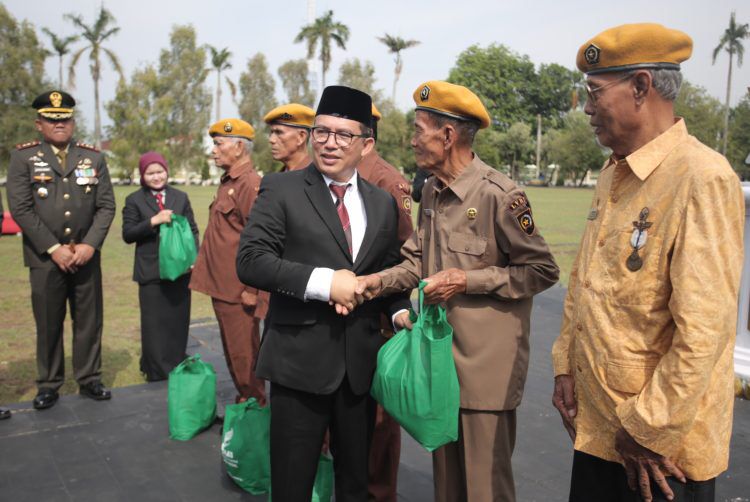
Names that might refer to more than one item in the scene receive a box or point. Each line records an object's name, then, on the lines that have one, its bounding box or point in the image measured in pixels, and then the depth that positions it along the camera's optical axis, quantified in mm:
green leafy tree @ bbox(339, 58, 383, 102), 57000
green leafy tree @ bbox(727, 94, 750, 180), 41062
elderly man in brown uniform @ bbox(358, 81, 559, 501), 2477
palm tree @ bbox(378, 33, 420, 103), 57906
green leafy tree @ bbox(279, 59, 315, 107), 63375
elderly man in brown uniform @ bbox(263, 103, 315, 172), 4238
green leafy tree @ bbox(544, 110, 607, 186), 59531
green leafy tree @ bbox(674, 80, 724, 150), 47469
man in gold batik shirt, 1651
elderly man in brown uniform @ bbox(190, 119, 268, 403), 4328
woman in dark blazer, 5469
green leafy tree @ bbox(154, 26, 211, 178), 54375
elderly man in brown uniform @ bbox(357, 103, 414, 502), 3240
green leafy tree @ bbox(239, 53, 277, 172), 63094
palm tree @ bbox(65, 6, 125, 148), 44188
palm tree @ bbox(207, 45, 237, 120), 57000
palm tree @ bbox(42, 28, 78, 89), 43531
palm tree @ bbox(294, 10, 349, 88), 50906
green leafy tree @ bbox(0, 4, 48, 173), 37094
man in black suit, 2457
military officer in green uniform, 4832
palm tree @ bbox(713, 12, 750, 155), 61406
